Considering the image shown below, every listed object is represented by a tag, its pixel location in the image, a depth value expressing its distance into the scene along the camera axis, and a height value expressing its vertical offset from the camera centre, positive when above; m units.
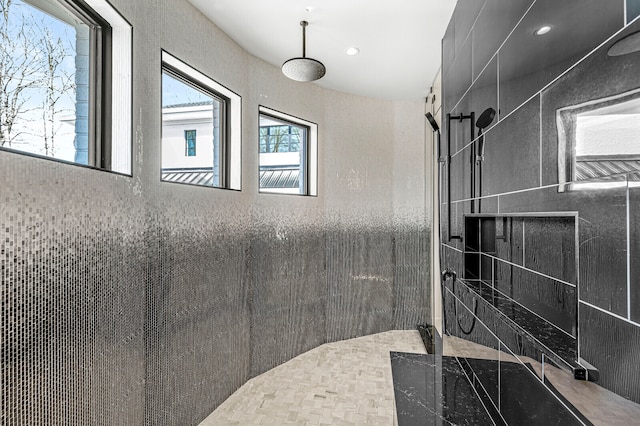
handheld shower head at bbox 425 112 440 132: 2.76 +0.77
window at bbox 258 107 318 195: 3.24 +0.63
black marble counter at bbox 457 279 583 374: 0.78 -0.31
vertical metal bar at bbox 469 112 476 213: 1.72 +0.26
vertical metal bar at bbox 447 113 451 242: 2.30 +0.24
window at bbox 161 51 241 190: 2.21 +0.64
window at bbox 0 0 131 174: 1.28 +0.59
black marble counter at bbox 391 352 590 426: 0.95 -0.73
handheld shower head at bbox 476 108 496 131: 1.44 +0.43
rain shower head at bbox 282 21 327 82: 2.37 +1.04
